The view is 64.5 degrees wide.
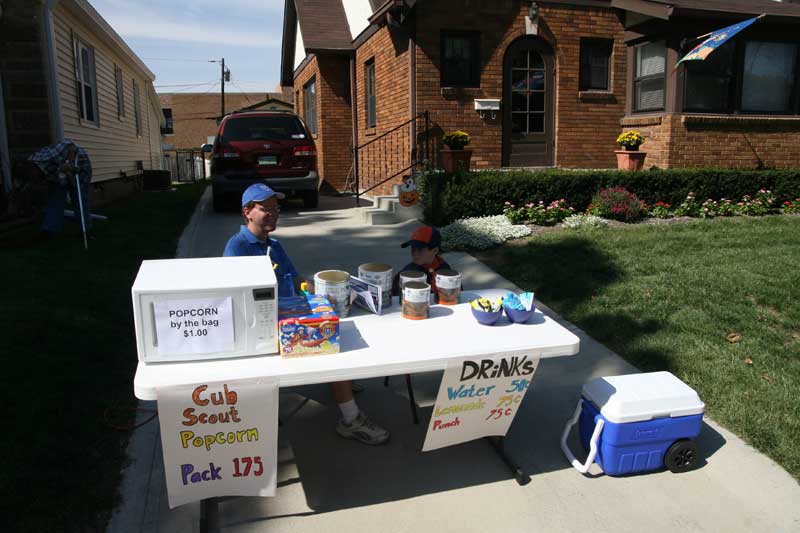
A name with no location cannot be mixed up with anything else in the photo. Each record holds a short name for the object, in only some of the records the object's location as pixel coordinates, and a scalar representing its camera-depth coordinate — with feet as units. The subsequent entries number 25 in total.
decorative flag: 33.38
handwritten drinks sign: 9.62
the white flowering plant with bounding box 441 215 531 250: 27.37
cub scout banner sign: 8.27
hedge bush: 31.37
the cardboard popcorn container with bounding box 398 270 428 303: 11.10
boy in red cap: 12.66
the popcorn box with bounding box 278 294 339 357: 8.83
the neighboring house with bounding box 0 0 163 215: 34.94
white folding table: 8.41
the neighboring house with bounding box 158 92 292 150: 198.08
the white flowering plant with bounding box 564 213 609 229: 29.75
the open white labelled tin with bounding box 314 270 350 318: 10.43
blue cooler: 10.40
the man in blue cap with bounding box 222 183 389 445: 11.57
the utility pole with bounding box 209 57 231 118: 156.07
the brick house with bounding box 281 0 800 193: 38.40
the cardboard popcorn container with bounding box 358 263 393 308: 10.94
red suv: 37.73
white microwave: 8.18
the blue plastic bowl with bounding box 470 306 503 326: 10.37
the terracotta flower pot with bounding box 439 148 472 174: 36.47
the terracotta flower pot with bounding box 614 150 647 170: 38.96
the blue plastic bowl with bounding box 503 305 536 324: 10.57
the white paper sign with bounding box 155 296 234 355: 8.26
